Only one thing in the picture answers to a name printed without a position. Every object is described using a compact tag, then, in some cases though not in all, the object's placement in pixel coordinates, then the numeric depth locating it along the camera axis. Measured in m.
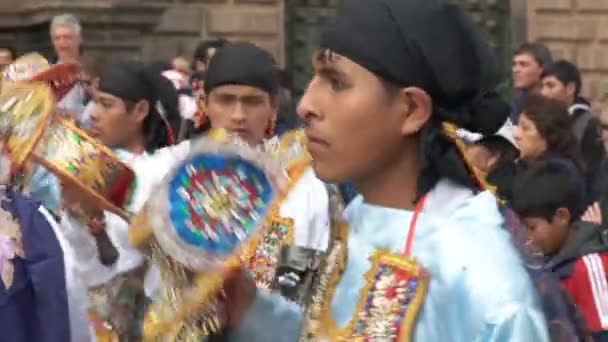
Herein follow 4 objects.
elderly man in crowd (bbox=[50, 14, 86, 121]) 10.81
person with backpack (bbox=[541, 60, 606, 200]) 8.28
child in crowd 5.69
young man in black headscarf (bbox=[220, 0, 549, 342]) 2.91
